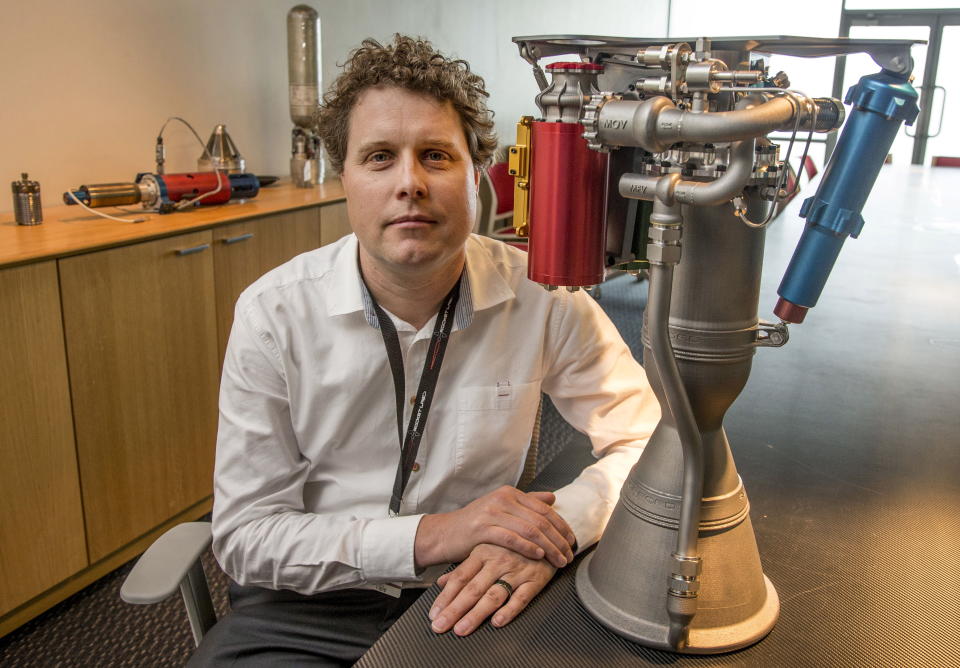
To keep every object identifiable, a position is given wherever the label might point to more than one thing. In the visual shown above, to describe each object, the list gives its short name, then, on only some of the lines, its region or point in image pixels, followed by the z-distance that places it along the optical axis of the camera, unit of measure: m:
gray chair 1.09
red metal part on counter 2.63
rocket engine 0.69
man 1.25
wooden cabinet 2.05
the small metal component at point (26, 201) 2.29
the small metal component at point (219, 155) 3.05
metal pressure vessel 3.37
